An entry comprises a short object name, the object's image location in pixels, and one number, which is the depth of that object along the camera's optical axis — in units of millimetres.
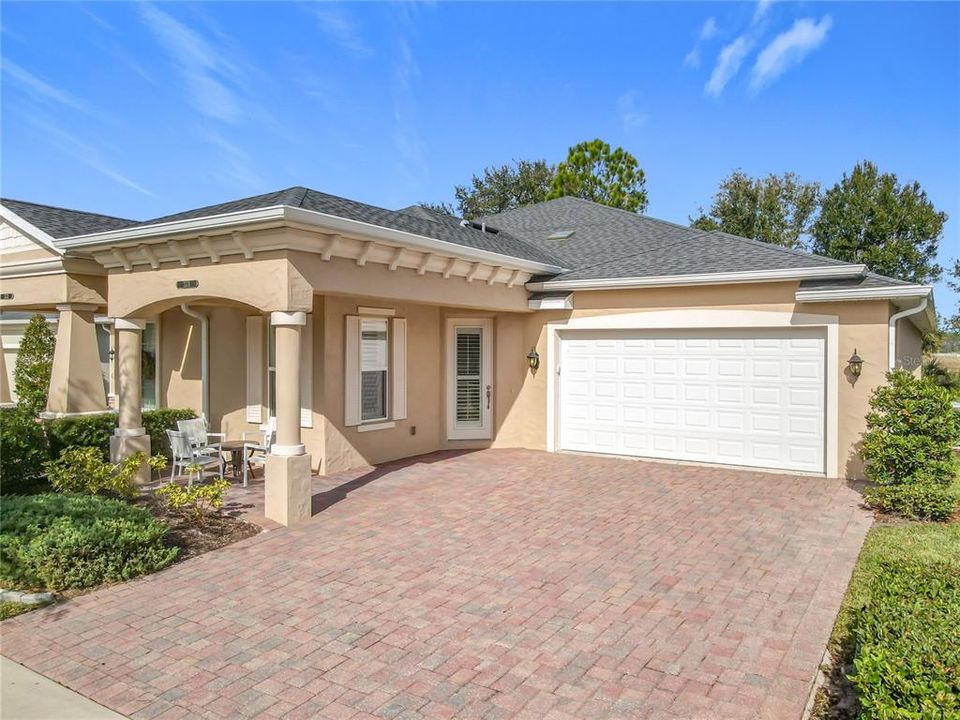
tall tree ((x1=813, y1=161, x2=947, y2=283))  31219
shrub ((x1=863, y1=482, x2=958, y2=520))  7480
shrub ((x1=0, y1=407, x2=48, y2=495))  8391
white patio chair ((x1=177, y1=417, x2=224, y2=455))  9742
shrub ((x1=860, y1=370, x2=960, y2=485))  8016
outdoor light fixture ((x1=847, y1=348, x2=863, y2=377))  9234
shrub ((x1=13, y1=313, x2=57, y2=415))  15547
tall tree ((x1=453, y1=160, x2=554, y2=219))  36938
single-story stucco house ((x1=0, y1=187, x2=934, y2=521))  7719
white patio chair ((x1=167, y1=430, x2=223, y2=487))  8820
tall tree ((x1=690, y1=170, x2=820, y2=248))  34688
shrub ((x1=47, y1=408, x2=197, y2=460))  9406
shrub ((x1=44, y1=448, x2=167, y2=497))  7531
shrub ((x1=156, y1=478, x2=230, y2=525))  6920
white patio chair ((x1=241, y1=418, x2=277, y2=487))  9289
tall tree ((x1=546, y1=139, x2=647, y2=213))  34188
